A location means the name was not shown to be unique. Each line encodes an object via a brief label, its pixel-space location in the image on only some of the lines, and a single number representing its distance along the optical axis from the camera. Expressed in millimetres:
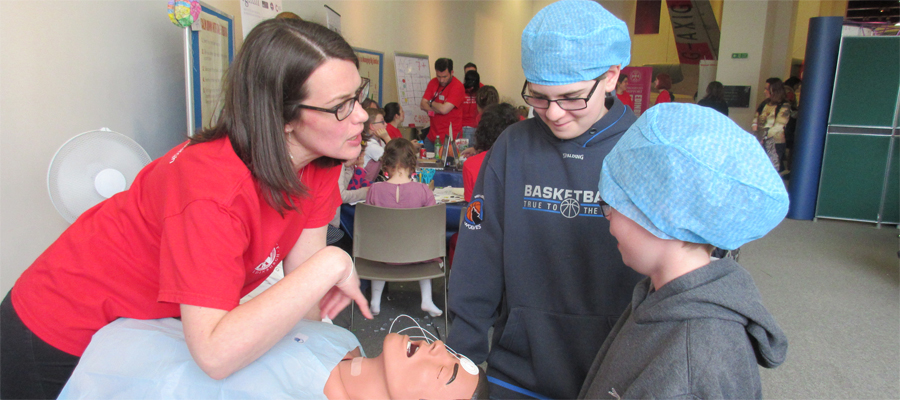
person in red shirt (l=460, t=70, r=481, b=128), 6918
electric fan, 1799
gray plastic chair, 3119
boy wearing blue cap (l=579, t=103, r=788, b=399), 751
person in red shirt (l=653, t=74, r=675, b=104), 9133
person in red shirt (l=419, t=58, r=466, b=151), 6336
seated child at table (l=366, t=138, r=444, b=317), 3441
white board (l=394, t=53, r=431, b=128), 7045
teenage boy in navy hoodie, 1192
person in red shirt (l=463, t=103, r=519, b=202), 3516
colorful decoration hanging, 2520
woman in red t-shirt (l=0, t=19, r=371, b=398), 865
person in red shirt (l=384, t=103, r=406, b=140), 5625
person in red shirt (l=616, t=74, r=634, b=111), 7840
